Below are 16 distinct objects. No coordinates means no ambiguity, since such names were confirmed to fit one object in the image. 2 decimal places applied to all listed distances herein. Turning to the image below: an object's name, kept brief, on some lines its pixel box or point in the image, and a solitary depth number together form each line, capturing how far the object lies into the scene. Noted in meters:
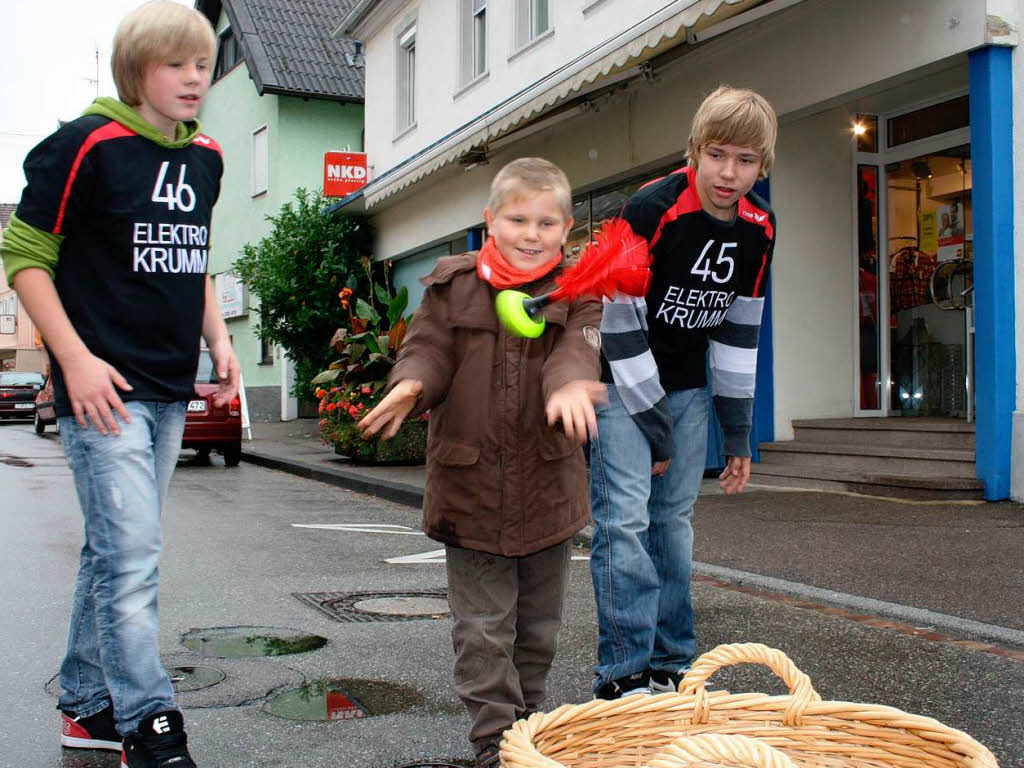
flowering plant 13.23
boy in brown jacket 2.79
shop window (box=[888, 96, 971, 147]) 10.02
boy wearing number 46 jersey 2.64
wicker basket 2.31
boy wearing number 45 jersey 3.23
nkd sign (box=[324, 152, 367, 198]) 19.61
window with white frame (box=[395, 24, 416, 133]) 19.06
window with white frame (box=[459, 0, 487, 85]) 16.11
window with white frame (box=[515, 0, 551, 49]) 14.14
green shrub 18.69
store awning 8.27
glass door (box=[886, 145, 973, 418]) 10.38
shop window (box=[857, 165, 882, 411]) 10.78
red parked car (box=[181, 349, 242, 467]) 14.48
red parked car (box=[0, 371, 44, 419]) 32.09
